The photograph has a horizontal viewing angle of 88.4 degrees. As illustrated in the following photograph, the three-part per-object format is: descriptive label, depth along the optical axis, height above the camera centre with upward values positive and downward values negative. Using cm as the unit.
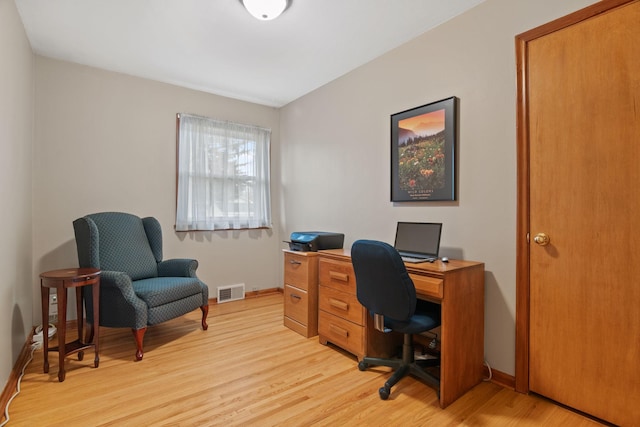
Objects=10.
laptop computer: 229 -19
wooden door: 162 +3
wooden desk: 187 -62
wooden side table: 210 -57
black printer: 298 -25
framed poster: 239 +49
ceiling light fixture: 213 +137
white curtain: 369 +47
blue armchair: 245 -52
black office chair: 185 -51
